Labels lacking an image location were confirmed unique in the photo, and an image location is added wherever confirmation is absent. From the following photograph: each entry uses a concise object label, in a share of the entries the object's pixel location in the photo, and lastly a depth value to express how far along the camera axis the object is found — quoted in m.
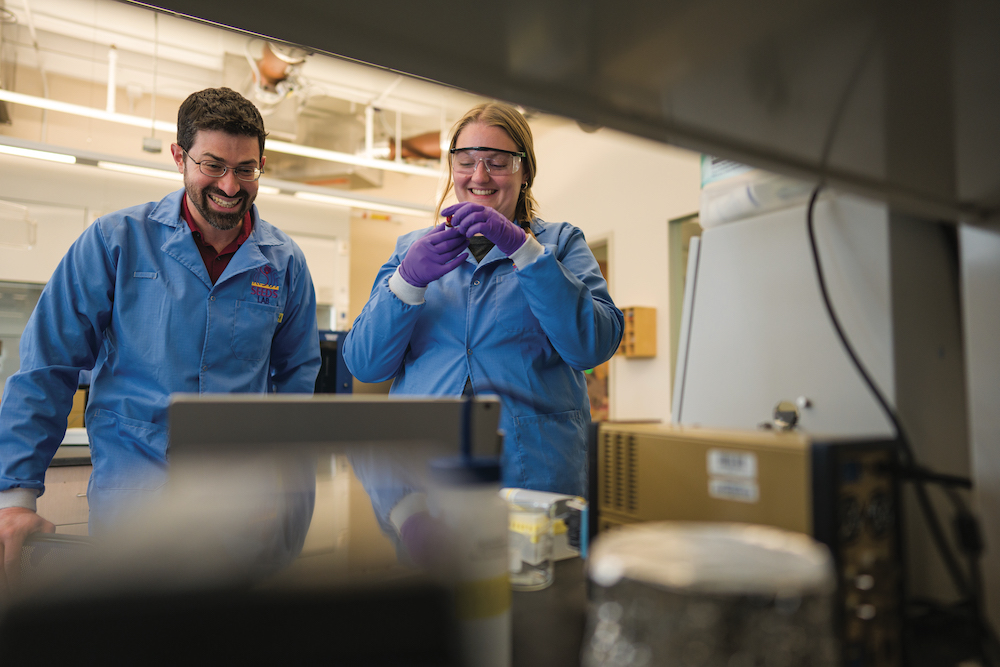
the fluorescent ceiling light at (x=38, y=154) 3.66
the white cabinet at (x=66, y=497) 2.09
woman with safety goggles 1.23
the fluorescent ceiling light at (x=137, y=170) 3.93
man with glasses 1.33
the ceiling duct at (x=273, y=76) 4.29
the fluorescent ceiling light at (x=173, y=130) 3.62
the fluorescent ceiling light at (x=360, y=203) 4.63
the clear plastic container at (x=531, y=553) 0.77
